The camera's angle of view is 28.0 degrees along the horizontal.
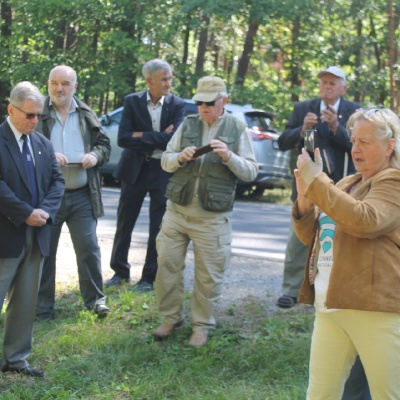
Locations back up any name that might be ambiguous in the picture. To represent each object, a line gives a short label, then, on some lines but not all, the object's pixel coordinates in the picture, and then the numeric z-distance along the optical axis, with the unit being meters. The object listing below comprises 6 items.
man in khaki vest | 6.07
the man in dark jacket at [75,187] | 6.58
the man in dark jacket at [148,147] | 7.37
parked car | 17.11
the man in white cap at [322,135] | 6.69
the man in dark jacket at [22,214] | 5.18
